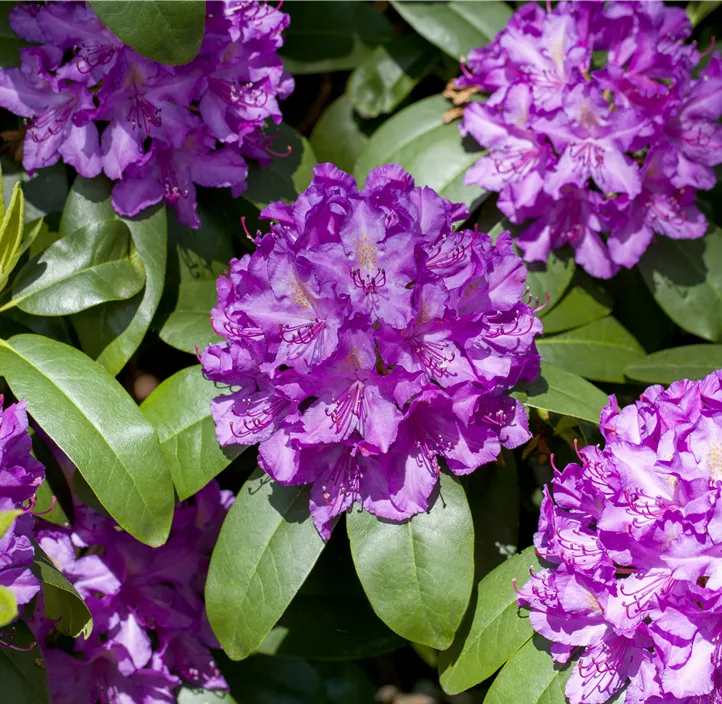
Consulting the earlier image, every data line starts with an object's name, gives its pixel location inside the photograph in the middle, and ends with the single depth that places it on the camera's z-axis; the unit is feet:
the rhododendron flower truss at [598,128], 2.80
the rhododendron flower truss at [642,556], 2.37
